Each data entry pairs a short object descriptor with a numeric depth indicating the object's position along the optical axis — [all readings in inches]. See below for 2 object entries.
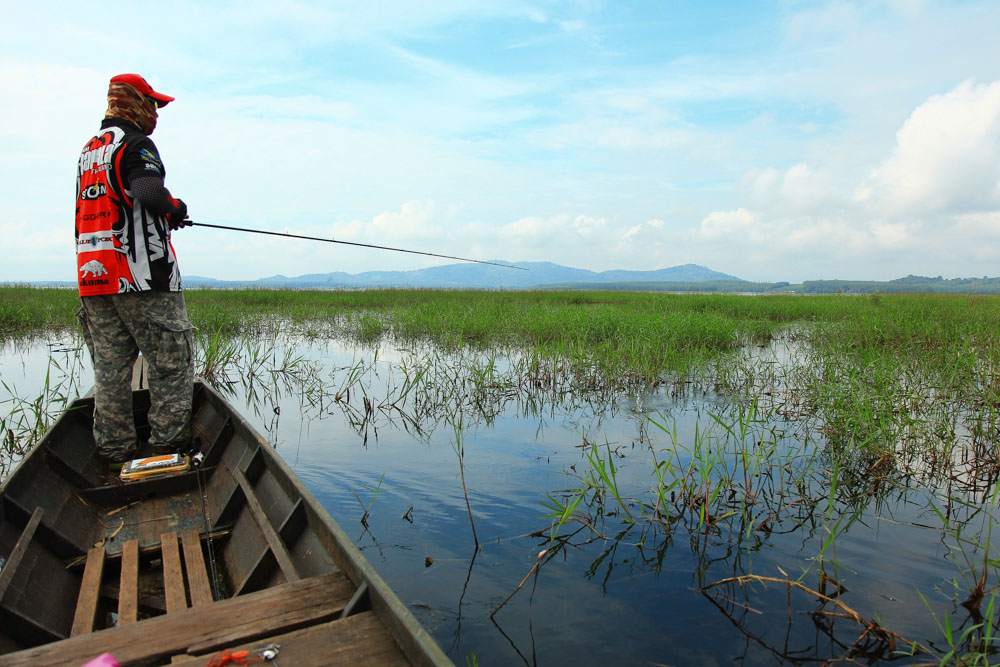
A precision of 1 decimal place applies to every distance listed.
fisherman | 141.4
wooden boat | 69.7
